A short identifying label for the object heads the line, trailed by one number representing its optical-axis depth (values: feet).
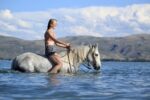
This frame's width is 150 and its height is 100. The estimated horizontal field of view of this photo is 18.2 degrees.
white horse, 63.63
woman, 64.13
